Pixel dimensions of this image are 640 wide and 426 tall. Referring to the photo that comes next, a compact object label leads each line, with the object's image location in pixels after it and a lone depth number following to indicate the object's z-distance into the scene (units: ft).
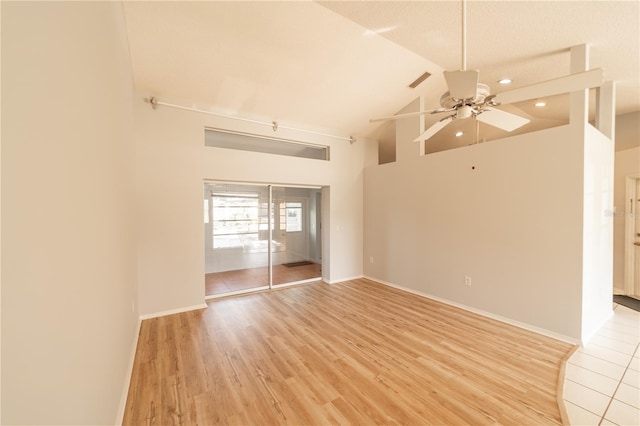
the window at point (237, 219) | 15.76
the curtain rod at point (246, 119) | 11.71
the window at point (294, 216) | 17.83
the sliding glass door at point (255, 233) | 15.70
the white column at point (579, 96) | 9.28
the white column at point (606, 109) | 11.33
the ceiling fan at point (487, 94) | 5.20
